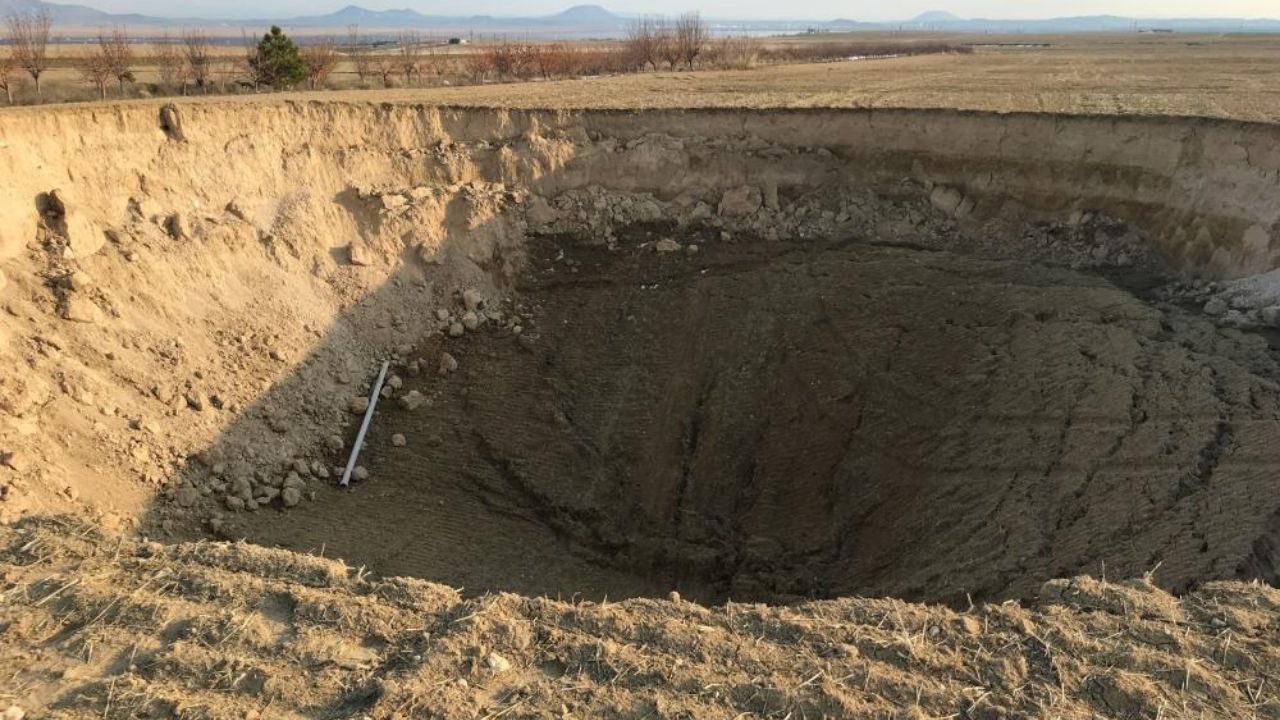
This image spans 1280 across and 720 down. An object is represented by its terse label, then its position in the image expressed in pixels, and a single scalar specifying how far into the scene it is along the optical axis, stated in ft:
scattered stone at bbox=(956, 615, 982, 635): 16.11
